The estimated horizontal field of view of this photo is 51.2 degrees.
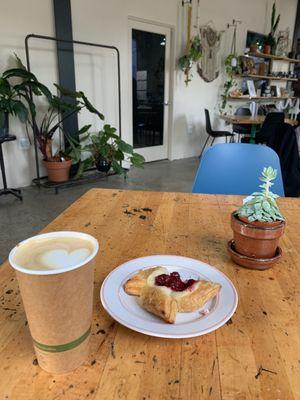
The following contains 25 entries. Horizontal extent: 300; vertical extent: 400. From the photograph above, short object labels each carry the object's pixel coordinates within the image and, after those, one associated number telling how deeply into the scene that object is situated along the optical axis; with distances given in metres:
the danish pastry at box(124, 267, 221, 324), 0.61
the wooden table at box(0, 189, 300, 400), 0.48
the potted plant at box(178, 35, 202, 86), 5.08
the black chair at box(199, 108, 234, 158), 5.29
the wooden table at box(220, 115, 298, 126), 4.97
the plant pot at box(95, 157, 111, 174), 4.01
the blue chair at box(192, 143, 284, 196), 1.66
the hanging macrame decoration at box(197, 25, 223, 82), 5.34
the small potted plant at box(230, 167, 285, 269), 0.79
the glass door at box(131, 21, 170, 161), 4.74
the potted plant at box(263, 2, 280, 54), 6.16
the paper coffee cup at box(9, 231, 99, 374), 0.44
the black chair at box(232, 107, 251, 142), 5.62
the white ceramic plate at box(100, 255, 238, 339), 0.57
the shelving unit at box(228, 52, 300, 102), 6.14
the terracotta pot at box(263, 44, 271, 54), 6.19
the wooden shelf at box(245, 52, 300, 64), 6.08
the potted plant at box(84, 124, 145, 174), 3.91
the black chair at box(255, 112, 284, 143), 4.26
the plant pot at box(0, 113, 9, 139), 3.14
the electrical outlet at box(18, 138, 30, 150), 3.79
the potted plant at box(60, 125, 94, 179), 3.78
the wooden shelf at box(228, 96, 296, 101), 6.15
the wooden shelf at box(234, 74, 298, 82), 6.15
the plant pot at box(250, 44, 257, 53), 5.93
